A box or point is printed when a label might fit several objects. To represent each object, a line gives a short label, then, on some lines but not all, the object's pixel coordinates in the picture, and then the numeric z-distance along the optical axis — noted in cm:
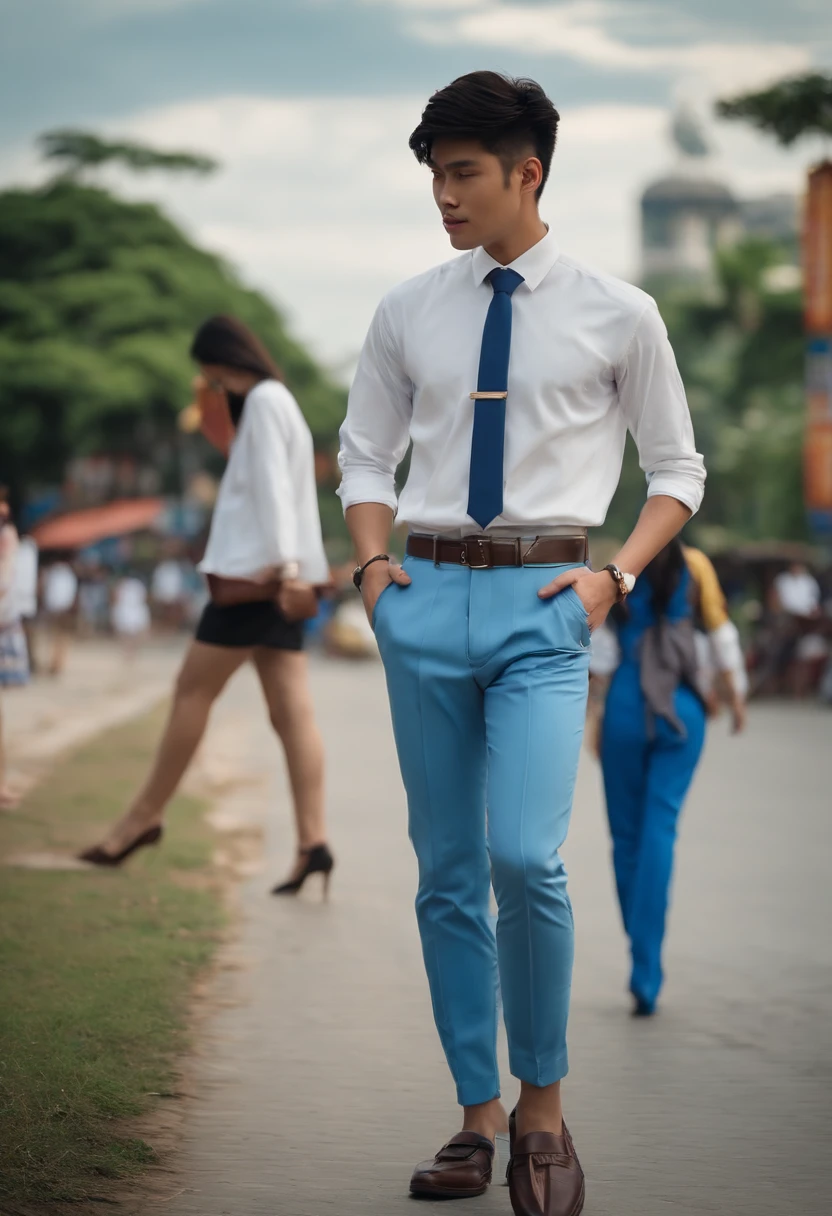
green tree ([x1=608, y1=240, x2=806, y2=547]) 4028
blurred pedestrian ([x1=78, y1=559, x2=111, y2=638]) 4641
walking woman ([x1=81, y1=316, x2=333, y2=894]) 693
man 369
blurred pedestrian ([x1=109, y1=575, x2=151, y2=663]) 3272
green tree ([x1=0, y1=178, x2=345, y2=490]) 4306
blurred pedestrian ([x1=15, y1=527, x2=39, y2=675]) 1131
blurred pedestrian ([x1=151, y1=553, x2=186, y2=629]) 4622
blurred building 15150
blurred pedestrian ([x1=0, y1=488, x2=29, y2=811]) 973
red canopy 5341
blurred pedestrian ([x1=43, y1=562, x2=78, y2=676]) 2472
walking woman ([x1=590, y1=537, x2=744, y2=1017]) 600
